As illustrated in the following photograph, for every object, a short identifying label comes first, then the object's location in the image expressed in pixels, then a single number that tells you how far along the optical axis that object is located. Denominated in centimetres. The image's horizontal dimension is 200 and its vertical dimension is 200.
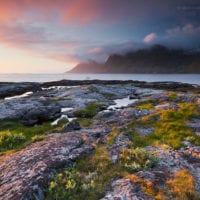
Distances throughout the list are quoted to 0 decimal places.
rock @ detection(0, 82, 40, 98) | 7502
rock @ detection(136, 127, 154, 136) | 1795
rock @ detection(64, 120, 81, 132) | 1970
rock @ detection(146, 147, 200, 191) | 1177
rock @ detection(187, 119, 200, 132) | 1899
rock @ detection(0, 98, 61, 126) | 2838
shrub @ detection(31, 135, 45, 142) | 1630
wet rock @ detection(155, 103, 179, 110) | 2672
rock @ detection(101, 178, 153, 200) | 907
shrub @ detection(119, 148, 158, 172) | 1162
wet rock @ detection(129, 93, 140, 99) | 5333
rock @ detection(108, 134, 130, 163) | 1311
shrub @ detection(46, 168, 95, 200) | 942
